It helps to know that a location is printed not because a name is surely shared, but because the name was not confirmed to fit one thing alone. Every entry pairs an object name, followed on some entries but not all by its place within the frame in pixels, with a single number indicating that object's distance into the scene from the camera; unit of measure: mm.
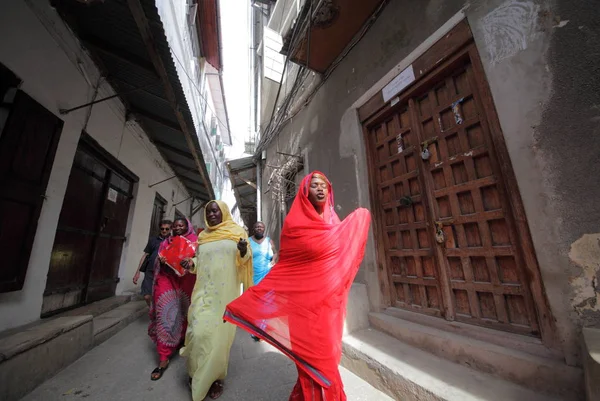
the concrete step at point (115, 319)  3072
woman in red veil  1372
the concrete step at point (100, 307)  3468
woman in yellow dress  2008
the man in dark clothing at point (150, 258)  3855
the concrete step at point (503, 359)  1377
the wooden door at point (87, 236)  3412
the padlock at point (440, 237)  2266
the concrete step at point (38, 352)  1807
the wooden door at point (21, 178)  2336
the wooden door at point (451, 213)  1867
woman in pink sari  2518
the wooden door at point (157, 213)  6930
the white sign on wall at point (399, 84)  2635
